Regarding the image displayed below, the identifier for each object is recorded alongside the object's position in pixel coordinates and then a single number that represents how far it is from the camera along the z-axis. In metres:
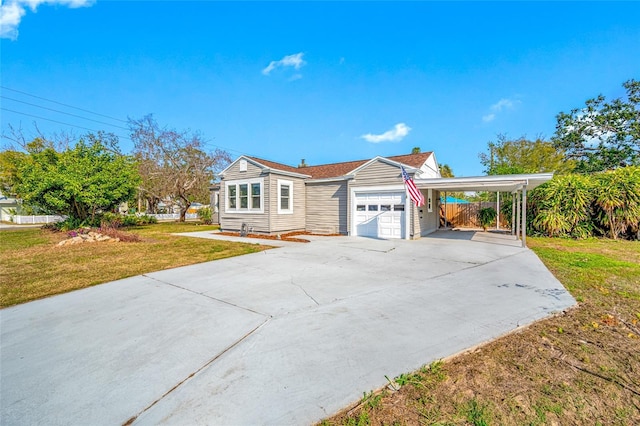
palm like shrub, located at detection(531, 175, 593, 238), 12.73
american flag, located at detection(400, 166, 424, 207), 10.49
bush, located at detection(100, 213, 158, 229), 16.23
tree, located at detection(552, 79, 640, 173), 21.03
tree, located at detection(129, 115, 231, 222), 24.62
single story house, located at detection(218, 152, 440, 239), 12.37
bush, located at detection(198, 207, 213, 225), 23.98
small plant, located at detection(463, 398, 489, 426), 1.97
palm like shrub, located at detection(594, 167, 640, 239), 11.87
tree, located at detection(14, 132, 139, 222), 13.47
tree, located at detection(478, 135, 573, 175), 23.31
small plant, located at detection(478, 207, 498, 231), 17.81
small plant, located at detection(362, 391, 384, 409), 2.16
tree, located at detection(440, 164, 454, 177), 39.91
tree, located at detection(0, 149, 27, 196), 26.03
